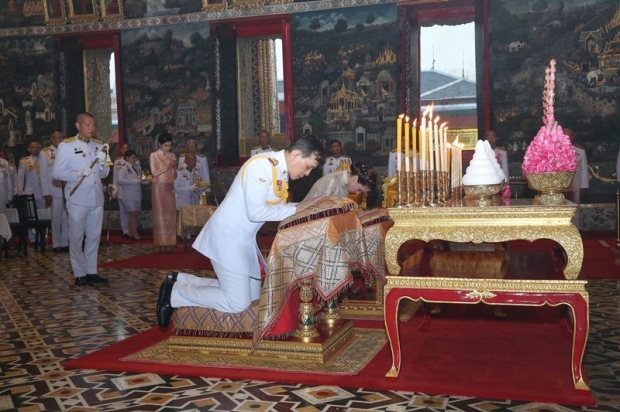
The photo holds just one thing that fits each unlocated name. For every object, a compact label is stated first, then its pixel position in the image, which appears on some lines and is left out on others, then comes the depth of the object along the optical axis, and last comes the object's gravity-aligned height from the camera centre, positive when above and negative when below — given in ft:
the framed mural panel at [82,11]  54.85 +11.99
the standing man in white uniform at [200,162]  48.21 -0.30
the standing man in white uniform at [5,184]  44.68 -1.47
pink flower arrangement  14.29 -0.05
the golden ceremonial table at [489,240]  12.83 -2.14
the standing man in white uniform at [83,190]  27.76 -1.20
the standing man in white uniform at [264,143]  49.24 +0.91
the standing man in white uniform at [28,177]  49.67 -1.10
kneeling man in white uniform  15.65 -1.59
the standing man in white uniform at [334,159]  46.39 -0.34
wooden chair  41.57 -3.34
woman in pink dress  39.11 -2.26
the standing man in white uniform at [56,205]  42.16 -2.72
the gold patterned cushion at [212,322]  16.22 -3.95
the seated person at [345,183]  22.84 -0.99
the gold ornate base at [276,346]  15.56 -4.45
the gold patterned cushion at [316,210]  15.08 -1.23
